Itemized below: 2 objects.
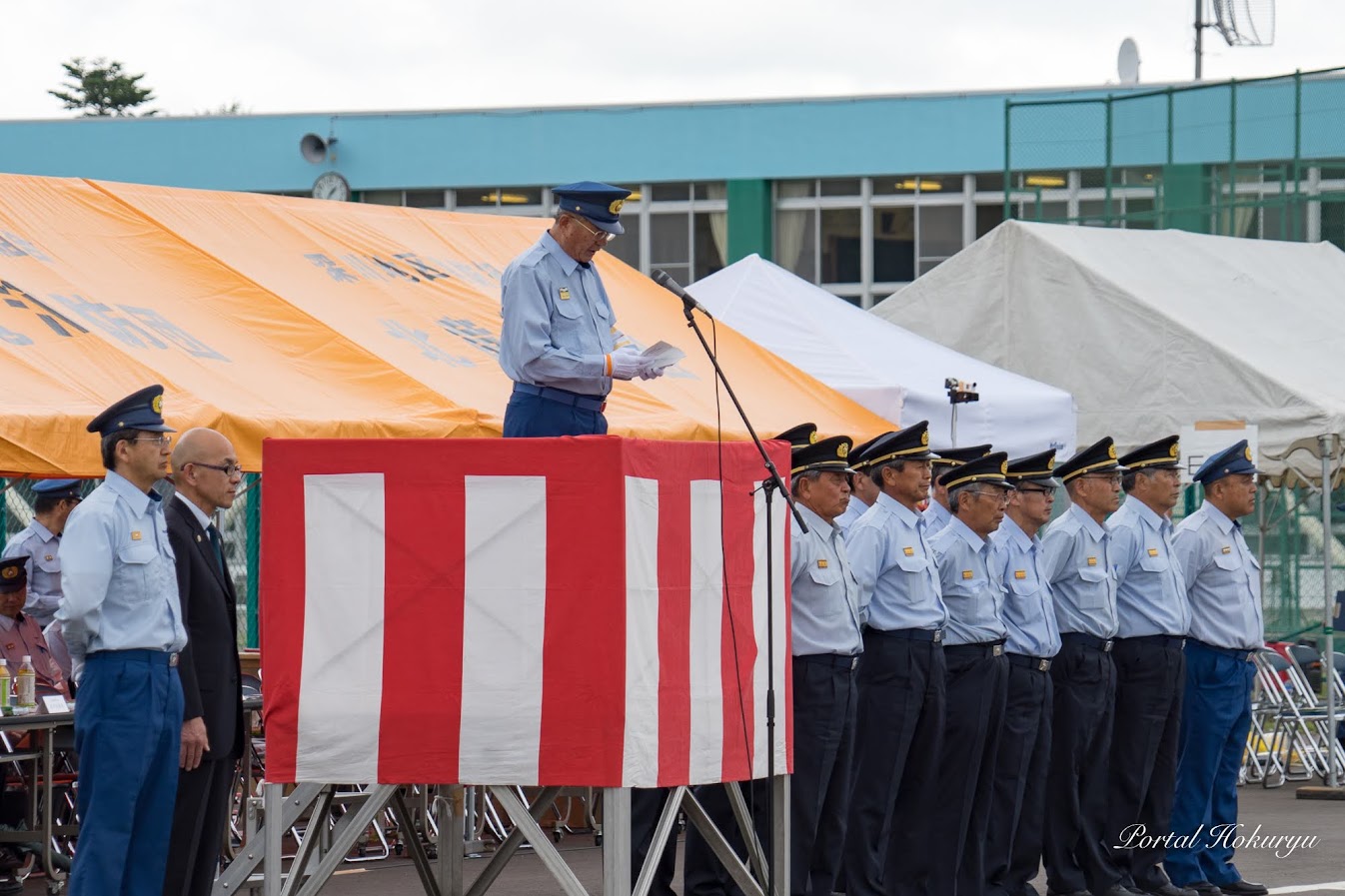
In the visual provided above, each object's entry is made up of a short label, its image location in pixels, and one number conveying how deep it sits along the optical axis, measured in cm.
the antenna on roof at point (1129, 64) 6475
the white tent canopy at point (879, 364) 2730
